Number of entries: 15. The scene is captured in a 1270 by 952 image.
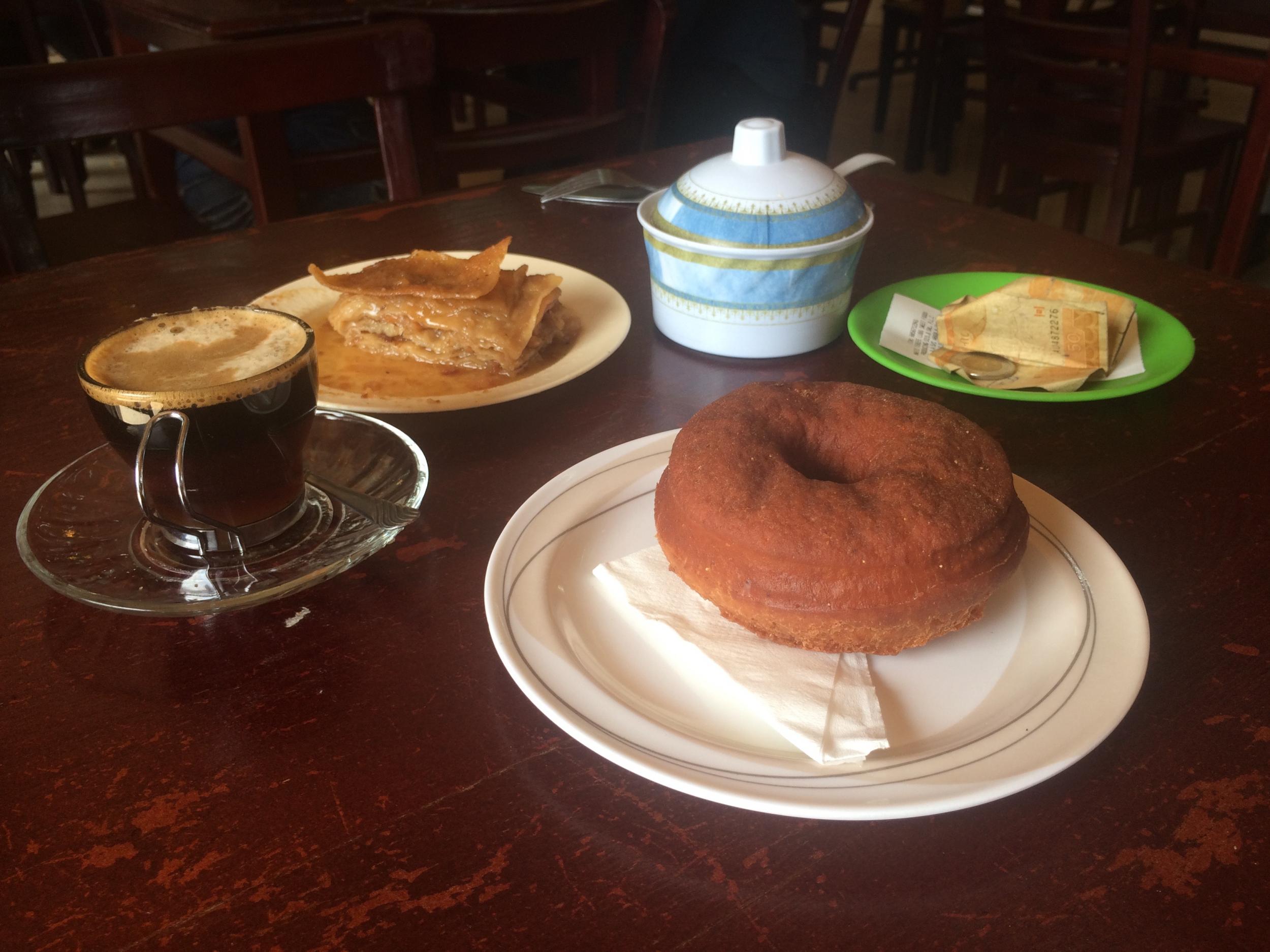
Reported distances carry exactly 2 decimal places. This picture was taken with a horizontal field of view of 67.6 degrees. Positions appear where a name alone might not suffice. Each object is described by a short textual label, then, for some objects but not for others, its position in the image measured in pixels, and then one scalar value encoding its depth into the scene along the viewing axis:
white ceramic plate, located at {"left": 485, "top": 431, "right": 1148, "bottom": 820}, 0.49
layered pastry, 1.00
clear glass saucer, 0.65
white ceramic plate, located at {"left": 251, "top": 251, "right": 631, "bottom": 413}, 0.89
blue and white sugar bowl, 0.94
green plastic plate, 0.89
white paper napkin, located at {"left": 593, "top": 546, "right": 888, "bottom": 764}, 0.53
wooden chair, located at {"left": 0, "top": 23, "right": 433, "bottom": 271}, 1.32
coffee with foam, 0.68
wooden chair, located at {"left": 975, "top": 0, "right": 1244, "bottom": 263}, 2.33
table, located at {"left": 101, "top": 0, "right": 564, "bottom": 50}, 2.11
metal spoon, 0.72
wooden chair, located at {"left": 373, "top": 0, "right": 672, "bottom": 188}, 1.78
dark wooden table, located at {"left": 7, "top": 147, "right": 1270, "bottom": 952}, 0.46
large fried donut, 0.57
